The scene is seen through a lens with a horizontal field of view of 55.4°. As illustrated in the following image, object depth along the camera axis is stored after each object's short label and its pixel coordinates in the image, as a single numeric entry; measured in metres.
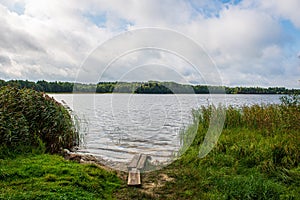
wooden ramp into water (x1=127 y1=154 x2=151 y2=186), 5.85
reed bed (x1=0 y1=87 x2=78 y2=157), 6.94
